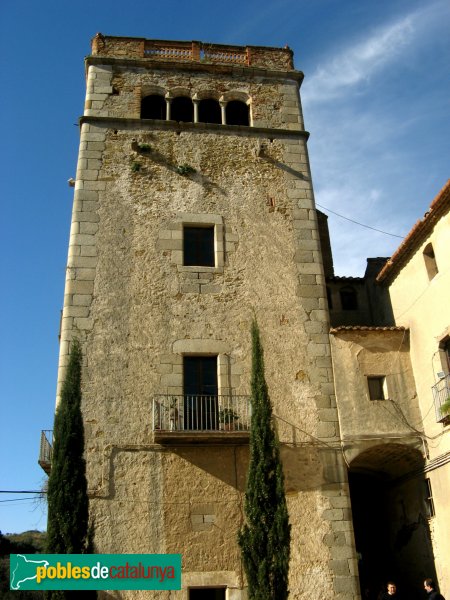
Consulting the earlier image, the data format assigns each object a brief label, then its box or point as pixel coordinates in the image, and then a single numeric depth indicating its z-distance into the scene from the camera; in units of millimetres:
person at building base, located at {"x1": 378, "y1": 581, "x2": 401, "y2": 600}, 11320
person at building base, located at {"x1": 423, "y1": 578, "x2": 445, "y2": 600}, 10700
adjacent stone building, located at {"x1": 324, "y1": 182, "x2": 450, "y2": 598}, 12984
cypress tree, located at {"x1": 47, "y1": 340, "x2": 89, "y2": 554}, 10109
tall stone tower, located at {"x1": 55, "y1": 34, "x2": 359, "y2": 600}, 11906
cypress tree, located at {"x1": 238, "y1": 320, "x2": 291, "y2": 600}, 10023
